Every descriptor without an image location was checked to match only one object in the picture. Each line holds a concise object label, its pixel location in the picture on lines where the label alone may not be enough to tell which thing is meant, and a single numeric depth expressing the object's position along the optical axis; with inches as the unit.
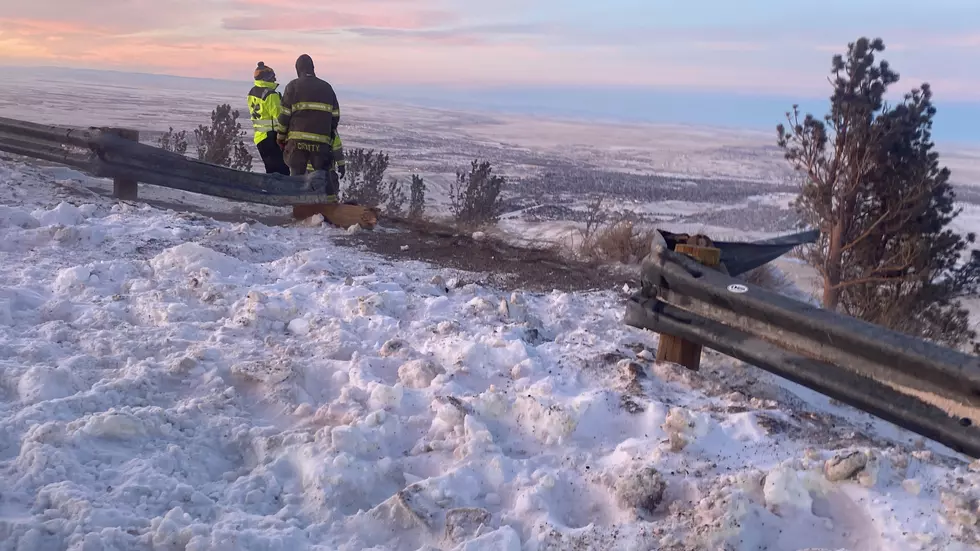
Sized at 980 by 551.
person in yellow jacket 392.8
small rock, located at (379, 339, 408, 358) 163.3
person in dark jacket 355.9
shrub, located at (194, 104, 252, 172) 652.1
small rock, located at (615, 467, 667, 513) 112.1
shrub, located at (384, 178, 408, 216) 739.3
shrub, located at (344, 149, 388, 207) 761.0
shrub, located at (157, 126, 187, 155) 795.1
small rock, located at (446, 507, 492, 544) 104.0
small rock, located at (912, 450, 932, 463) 125.3
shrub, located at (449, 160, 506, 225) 794.2
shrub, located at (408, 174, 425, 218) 795.4
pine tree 581.6
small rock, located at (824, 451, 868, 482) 109.4
